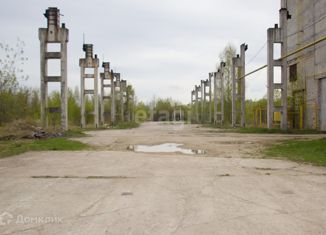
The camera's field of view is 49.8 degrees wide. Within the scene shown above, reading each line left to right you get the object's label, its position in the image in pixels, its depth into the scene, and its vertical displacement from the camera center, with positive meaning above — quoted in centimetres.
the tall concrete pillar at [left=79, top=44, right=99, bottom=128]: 3294 +465
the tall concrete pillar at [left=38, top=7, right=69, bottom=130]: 2039 +384
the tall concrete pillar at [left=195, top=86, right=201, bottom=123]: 6141 +436
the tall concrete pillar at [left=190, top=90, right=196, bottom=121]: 6831 +339
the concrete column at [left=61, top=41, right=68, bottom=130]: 2036 +203
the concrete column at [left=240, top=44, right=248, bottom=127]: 3114 +380
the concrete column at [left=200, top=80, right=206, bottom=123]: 5403 +310
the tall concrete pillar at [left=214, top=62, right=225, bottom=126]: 4005 +334
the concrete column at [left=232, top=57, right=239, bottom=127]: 3244 +351
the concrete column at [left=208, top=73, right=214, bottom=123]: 4730 +368
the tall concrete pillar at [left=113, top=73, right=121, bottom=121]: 4578 +493
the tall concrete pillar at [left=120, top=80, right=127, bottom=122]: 4978 +385
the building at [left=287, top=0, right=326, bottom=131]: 2328 +386
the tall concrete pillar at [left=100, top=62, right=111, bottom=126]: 4006 +508
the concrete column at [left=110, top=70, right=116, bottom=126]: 4147 +261
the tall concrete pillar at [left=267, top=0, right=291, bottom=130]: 2338 +362
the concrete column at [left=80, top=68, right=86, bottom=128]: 3284 +222
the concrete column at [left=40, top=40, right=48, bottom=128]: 2038 +215
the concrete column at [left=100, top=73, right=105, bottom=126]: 3825 +174
